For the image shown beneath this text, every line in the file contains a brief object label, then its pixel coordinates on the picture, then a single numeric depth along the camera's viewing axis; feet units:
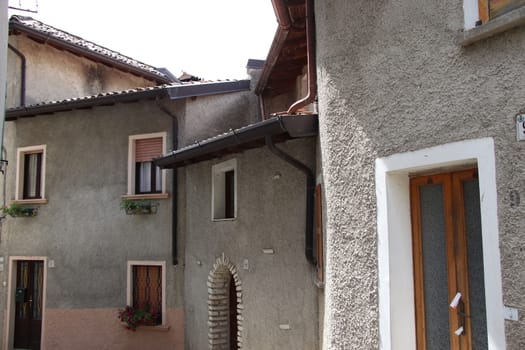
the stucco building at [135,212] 28.55
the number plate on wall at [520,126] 11.25
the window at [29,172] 46.06
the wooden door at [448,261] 13.20
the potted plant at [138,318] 38.75
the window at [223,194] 34.53
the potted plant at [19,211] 44.91
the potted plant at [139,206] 40.01
